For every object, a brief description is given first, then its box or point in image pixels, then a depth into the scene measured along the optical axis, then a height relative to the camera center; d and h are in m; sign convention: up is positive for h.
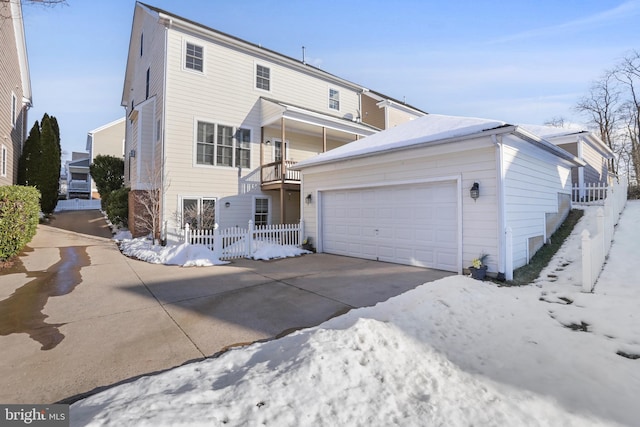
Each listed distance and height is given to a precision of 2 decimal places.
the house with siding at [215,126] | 11.70 +4.07
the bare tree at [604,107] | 25.69 +9.84
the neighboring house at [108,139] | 27.55 +7.20
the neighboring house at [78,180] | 33.75 +4.25
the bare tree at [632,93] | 22.97 +9.81
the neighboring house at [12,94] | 12.39 +6.01
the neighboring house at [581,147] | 13.89 +3.45
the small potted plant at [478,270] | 6.53 -1.21
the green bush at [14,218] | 7.19 -0.08
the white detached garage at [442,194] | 6.75 +0.59
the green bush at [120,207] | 14.59 +0.40
